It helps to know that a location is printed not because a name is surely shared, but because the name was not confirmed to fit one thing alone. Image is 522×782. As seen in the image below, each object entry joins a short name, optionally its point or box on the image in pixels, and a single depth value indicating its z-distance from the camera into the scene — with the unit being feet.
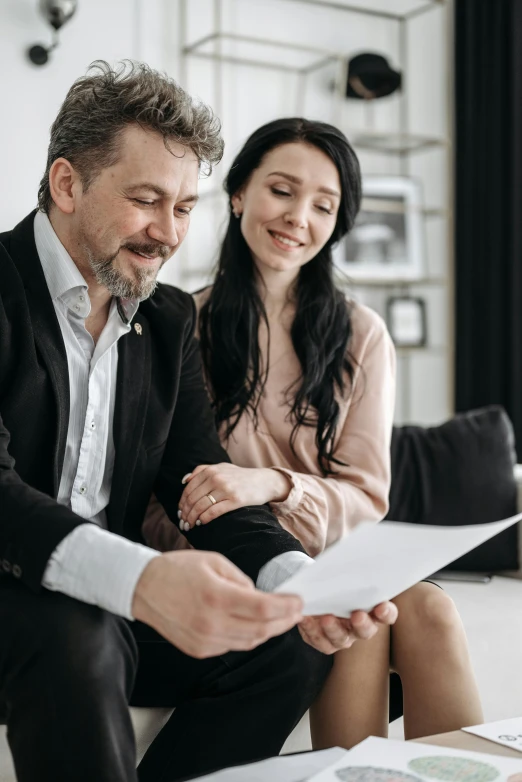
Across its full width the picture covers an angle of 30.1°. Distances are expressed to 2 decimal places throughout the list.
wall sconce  10.79
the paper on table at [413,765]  3.34
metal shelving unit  12.33
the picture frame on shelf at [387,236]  13.30
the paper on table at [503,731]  3.72
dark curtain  13.03
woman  6.11
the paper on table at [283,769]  3.48
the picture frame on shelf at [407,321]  13.91
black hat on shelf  12.62
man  4.44
